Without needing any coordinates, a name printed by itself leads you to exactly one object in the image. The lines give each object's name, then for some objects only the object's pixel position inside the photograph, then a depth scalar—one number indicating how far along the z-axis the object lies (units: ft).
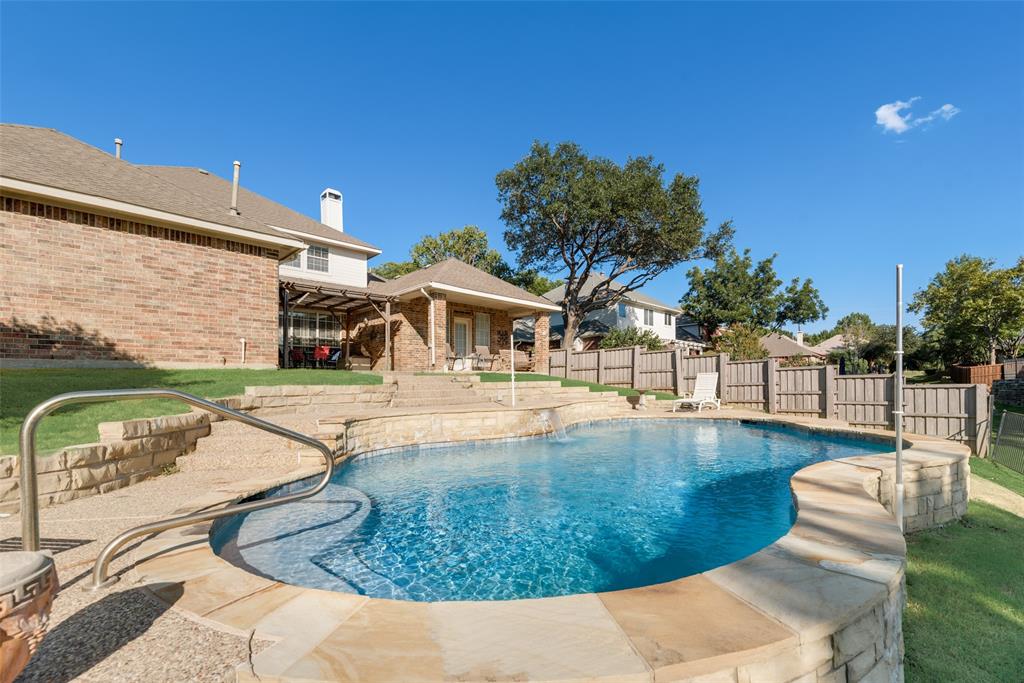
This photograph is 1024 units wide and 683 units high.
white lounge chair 46.32
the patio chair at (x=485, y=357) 59.07
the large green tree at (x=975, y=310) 71.41
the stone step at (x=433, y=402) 34.78
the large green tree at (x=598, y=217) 71.26
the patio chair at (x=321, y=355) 53.01
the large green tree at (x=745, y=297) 107.76
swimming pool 11.15
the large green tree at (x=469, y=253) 106.73
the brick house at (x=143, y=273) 29.53
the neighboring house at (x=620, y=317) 93.61
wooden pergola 44.75
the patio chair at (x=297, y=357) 51.57
